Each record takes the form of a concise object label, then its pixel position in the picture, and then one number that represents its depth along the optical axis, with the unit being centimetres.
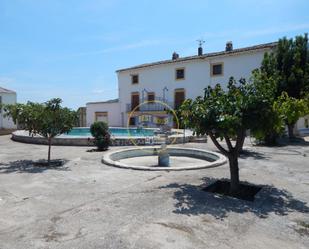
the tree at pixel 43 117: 835
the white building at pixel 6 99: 2786
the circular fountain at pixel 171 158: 826
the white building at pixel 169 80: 2320
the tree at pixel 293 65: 1577
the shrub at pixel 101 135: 1187
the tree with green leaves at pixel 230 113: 532
